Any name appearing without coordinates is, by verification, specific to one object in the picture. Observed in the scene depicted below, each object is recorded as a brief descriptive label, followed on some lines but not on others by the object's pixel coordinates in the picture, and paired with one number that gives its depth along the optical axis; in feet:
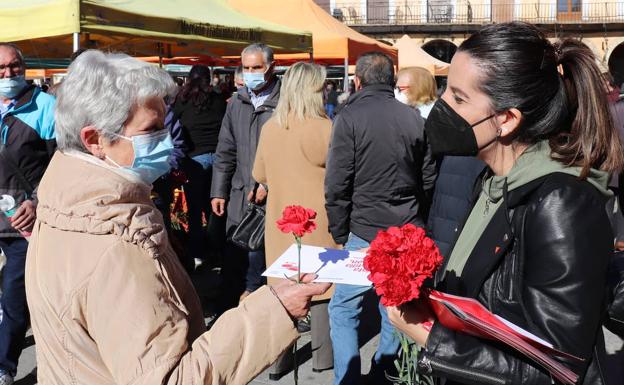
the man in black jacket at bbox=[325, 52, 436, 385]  13.11
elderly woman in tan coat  5.49
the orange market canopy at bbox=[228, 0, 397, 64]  32.32
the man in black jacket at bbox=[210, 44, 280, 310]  16.99
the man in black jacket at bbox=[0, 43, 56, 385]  14.29
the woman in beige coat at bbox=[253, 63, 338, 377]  14.33
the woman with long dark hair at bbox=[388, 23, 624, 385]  5.21
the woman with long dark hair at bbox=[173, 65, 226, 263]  21.90
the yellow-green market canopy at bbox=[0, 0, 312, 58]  17.16
